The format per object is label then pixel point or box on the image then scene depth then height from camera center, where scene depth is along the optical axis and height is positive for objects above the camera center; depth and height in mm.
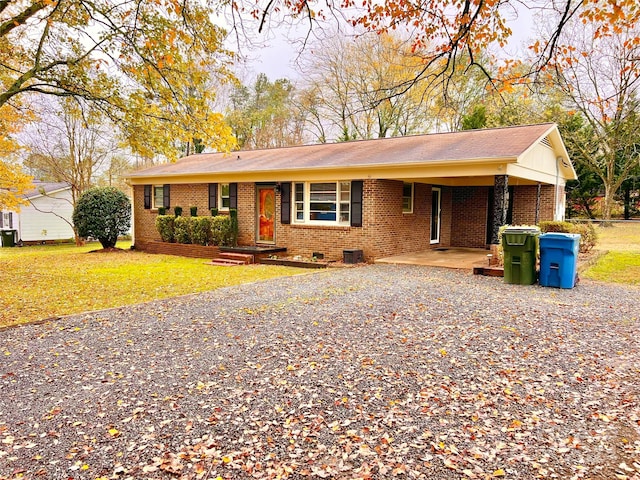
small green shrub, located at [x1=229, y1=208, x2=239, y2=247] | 14766 -179
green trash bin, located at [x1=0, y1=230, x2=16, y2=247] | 23406 -874
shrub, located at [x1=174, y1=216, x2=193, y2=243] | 15453 -287
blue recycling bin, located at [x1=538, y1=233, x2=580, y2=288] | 8422 -752
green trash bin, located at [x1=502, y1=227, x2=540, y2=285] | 8828 -642
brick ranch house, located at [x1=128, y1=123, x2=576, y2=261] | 11406 +949
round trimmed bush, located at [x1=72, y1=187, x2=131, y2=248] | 16875 +259
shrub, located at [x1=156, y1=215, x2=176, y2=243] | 16109 -223
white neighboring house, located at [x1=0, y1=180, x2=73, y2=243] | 24188 +272
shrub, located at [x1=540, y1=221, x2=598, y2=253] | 12211 -281
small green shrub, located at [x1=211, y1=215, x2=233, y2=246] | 14625 -304
